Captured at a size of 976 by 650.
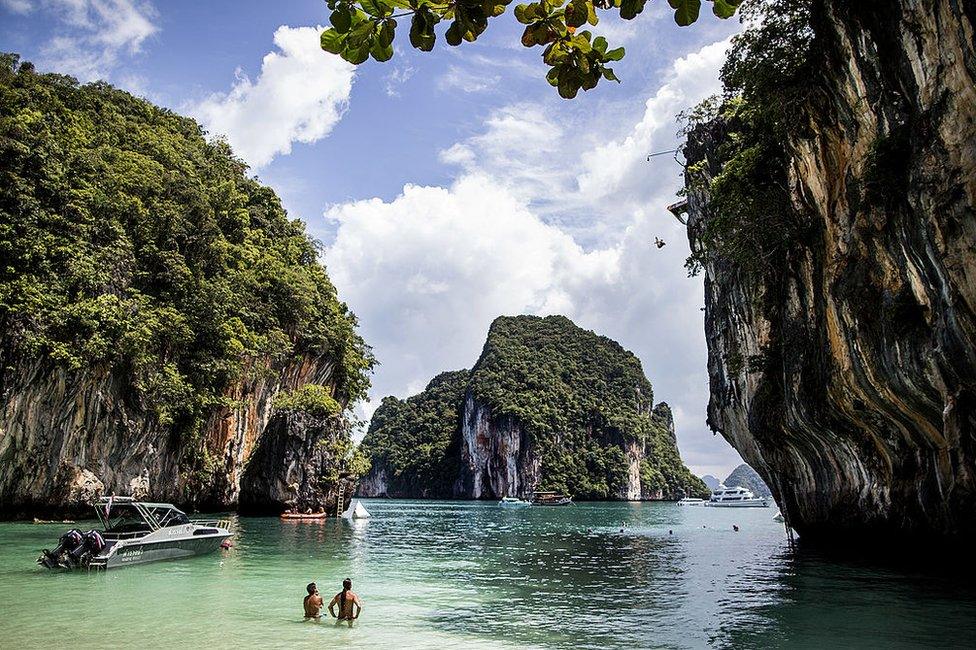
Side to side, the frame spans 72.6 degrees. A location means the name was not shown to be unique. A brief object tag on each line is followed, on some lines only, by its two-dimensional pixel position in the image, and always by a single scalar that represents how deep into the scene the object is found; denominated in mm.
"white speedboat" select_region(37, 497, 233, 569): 15039
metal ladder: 42094
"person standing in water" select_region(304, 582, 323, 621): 10734
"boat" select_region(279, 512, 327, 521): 36125
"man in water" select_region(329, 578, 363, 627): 10703
